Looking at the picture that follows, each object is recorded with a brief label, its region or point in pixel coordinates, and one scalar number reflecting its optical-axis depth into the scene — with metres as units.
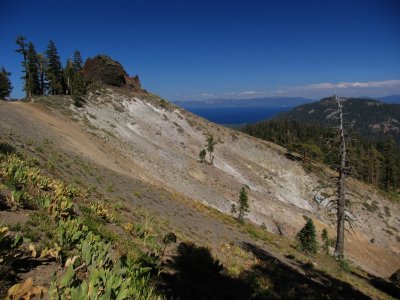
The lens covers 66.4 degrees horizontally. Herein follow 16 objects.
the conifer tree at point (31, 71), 66.25
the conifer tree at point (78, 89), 55.16
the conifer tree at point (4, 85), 65.62
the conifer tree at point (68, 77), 69.38
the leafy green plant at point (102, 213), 11.48
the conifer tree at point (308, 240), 26.45
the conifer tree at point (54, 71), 68.94
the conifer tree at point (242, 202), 39.59
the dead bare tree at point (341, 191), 24.81
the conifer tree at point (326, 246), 39.04
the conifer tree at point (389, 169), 102.00
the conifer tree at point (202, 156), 56.33
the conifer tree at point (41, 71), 68.66
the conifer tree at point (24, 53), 64.31
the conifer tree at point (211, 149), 59.74
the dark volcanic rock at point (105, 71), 76.12
